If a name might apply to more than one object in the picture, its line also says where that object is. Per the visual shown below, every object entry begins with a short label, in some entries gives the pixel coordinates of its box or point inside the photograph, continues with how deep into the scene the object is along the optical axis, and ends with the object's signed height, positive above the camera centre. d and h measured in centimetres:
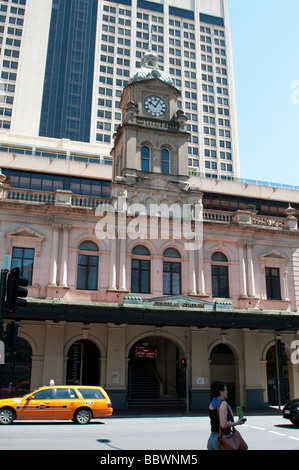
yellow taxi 1747 -165
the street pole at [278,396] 2589 -171
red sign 2975 +80
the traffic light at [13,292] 1026 +156
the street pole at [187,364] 2427 +0
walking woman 763 -83
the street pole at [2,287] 1067 +174
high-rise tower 8494 +6001
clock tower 3112 +1607
